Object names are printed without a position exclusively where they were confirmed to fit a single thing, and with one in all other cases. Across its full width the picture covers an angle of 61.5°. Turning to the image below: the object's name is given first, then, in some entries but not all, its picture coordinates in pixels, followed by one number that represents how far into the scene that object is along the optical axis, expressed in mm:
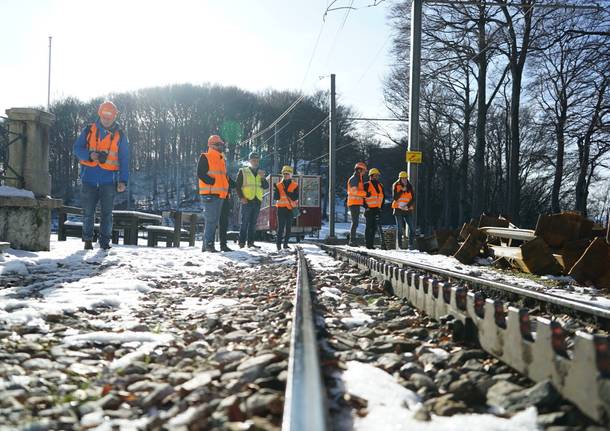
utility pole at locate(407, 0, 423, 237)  14188
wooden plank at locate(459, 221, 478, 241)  9670
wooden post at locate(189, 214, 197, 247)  15086
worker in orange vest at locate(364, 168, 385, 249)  13023
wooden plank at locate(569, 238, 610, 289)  5652
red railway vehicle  26625
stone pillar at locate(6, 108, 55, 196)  7992
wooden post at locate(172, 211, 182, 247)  13828
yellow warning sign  14258
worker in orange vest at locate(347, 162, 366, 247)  13016
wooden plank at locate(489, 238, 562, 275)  6902
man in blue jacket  8086
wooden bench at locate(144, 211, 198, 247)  12583
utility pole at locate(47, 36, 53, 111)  40647
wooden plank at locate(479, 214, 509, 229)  9883
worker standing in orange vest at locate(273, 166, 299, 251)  12813
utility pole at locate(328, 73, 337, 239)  24203
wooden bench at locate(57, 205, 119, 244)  12883
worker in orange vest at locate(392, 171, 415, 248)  13797
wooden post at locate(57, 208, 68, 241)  12852
